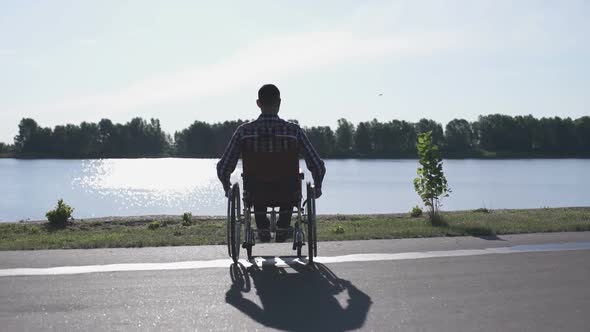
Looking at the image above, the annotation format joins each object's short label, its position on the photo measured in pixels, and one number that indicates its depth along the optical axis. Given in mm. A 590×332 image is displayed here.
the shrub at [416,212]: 14209
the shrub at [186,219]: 12508
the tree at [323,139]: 123462
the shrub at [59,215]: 12727
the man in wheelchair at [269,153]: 7062
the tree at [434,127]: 122538
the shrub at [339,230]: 10250
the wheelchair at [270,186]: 7059
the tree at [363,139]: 129625
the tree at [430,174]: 13164
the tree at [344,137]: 131625
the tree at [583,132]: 121375
